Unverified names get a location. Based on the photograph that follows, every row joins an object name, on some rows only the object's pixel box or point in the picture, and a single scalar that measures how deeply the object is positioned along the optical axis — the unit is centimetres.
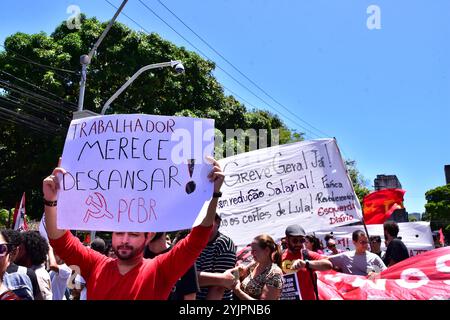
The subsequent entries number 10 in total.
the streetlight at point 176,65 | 1391
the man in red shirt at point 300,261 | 420
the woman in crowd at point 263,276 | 376
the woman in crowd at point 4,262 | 261
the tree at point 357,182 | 4548
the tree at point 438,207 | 6028
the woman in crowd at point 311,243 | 718
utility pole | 1242
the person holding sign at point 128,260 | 249
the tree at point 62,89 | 1648
